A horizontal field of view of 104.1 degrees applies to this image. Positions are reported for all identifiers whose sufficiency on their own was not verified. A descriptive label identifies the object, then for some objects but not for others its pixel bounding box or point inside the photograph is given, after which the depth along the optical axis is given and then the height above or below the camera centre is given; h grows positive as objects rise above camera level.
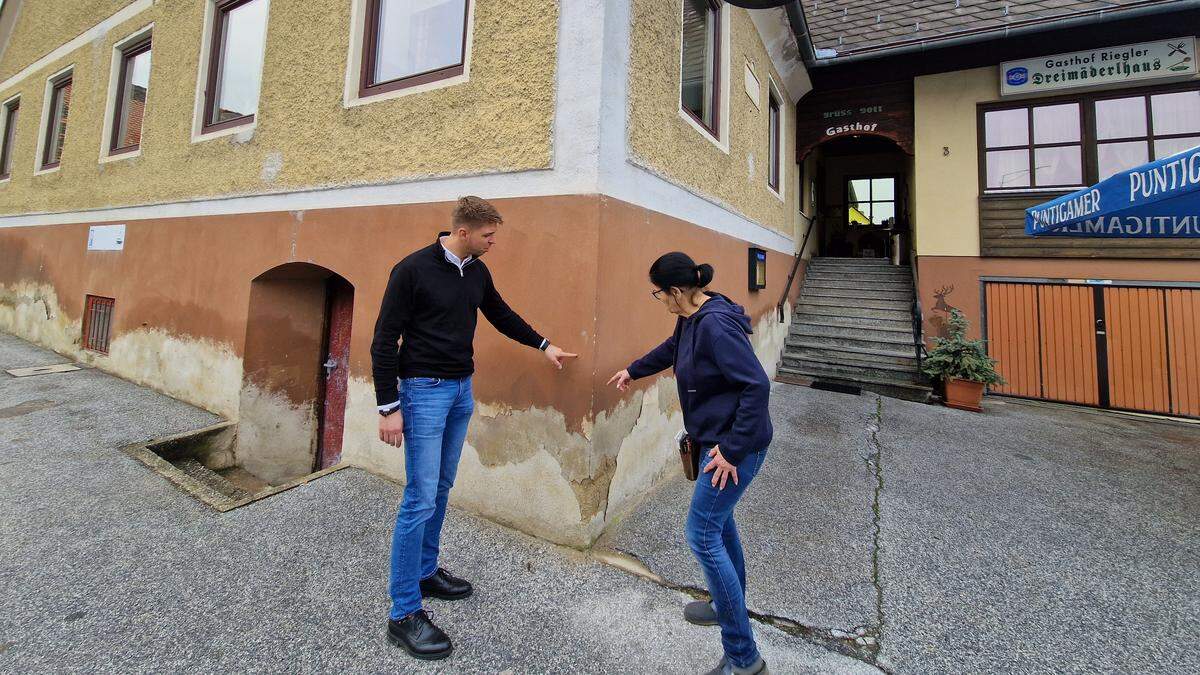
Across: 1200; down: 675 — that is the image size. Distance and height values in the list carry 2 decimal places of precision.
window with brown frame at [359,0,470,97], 3.53 +2.53
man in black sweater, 1.99 -0.10
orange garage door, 6.53 +0.62
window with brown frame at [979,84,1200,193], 6.91 +3.89
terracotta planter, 6.11 -0.17
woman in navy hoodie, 1.74 -0.18
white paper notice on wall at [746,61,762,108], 5.62 +3.51
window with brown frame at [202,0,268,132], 4.83 +3.13
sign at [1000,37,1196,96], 6.82 +4.86
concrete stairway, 6.98 +0.73
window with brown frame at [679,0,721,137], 4.39 +3.09
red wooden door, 4.92 -0.14
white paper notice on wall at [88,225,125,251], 5.90 +1.42
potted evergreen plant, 6.08 +0.15
